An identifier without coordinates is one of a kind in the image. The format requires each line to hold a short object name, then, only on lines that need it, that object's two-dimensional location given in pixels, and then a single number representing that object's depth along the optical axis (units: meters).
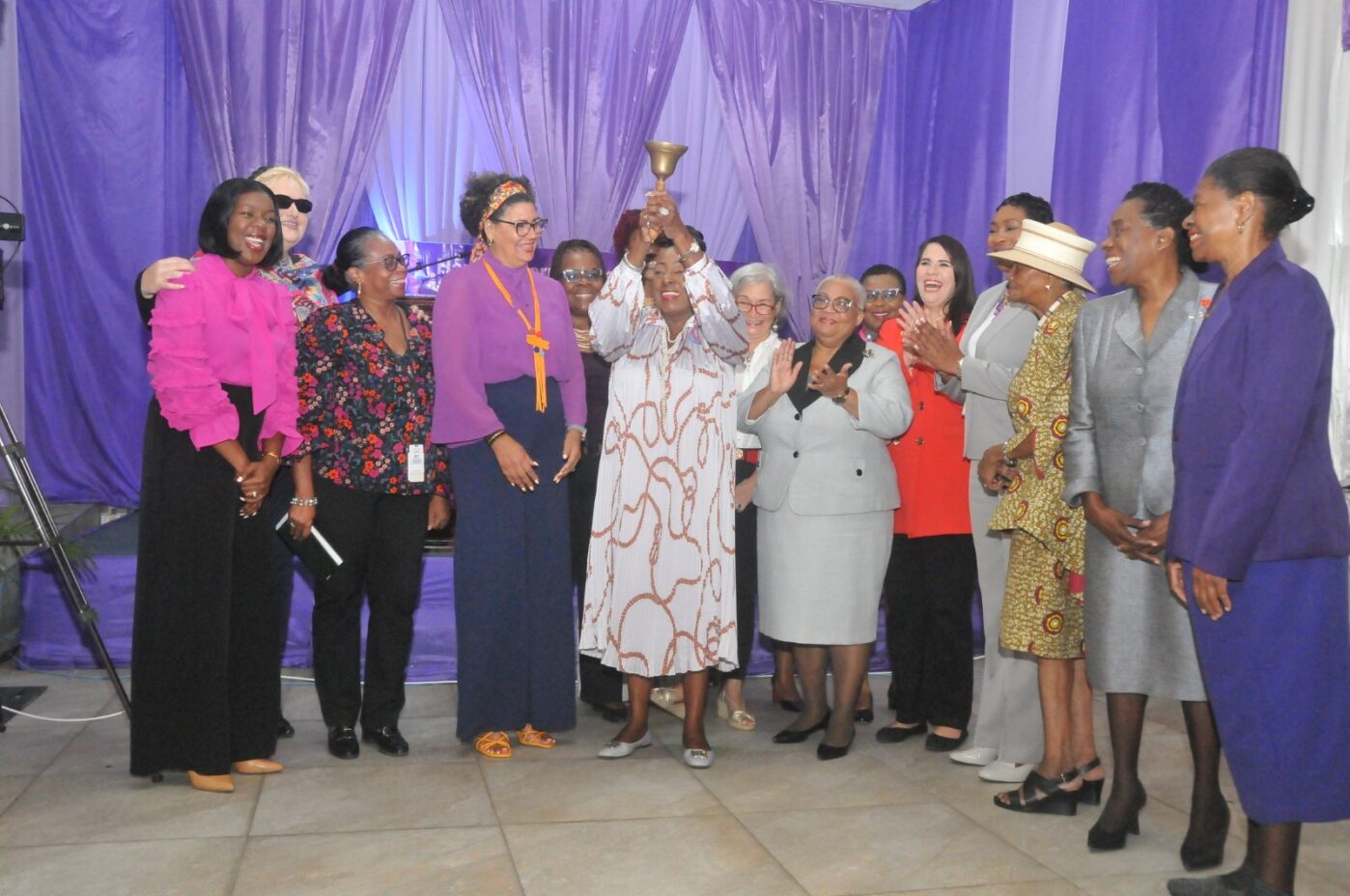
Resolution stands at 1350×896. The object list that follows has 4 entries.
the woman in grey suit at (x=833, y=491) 3.82
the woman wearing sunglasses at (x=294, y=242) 3.91
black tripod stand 3.78
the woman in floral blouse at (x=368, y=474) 3.72
